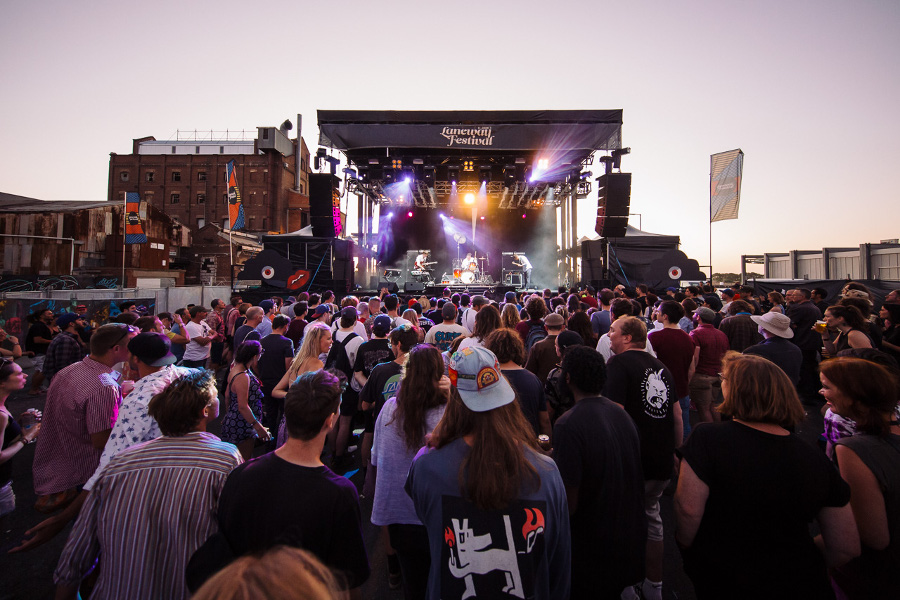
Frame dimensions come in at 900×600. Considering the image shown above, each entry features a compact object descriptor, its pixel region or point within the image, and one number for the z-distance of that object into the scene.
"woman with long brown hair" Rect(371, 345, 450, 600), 2.21
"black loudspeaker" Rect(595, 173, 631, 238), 13.33
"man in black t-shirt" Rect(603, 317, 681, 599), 2.82
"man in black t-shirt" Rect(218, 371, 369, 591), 1.41
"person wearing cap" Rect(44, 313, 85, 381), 5.00
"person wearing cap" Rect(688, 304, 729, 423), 4.66
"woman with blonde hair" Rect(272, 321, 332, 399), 3.80
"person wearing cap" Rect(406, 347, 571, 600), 1.44
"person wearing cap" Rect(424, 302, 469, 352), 4.95
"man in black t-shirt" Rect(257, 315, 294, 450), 4.57
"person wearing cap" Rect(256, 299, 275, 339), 5.45
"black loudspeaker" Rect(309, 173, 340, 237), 13.88
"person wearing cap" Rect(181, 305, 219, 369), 5.99
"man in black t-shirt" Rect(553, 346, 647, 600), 1.94
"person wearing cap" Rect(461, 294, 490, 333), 6.32
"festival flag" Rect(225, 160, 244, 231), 18.17
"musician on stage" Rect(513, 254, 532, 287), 21.70
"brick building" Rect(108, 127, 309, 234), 38.25
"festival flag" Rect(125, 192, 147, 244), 23.22
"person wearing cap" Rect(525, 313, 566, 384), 3.92
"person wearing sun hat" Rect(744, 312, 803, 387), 4.16
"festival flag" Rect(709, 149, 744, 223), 14.13
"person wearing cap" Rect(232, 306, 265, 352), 5.25
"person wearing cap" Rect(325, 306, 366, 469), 4.37
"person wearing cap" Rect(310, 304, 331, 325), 5.50
